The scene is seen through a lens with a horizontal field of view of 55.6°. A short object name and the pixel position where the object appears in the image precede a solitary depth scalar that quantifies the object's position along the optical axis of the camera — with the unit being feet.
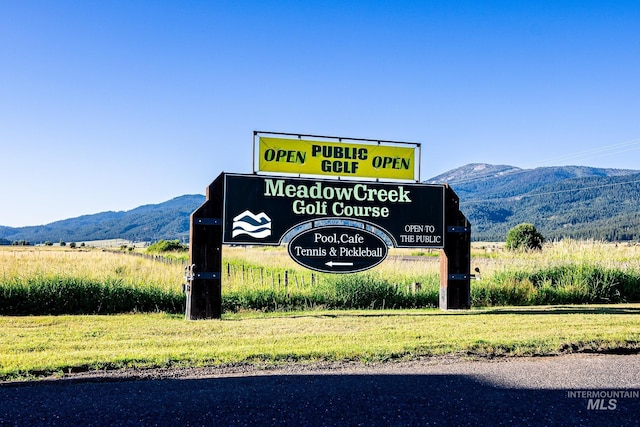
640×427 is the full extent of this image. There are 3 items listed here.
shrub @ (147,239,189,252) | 210.18
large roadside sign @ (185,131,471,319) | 39.14
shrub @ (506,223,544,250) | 136.46
